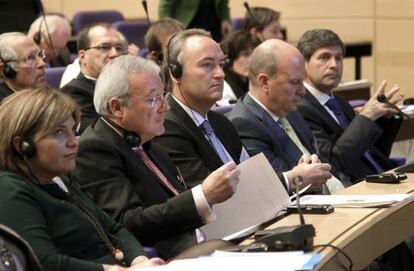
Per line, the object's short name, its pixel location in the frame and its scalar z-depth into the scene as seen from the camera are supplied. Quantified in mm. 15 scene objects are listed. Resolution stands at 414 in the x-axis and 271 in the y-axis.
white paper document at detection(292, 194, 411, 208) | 5696
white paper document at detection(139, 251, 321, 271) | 4104
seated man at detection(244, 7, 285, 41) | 13211
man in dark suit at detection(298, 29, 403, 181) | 8060
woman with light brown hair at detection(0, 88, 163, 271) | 4554
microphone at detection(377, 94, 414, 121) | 8152
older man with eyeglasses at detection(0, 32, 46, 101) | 8173
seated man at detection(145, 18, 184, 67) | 11384
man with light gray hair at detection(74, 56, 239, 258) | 5330
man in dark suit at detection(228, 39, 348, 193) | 7154
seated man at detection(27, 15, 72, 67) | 12361
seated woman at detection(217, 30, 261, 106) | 11061
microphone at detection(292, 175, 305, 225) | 4884
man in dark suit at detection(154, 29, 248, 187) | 6286
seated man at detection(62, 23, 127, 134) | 8826
